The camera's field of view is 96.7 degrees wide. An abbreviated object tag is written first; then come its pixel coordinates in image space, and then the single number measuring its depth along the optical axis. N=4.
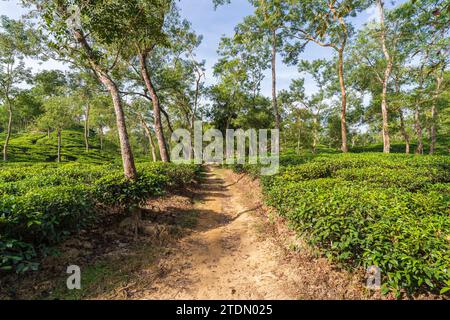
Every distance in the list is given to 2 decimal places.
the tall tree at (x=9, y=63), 15.21
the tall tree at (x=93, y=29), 5.88
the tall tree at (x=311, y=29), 14.57
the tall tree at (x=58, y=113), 21.48
